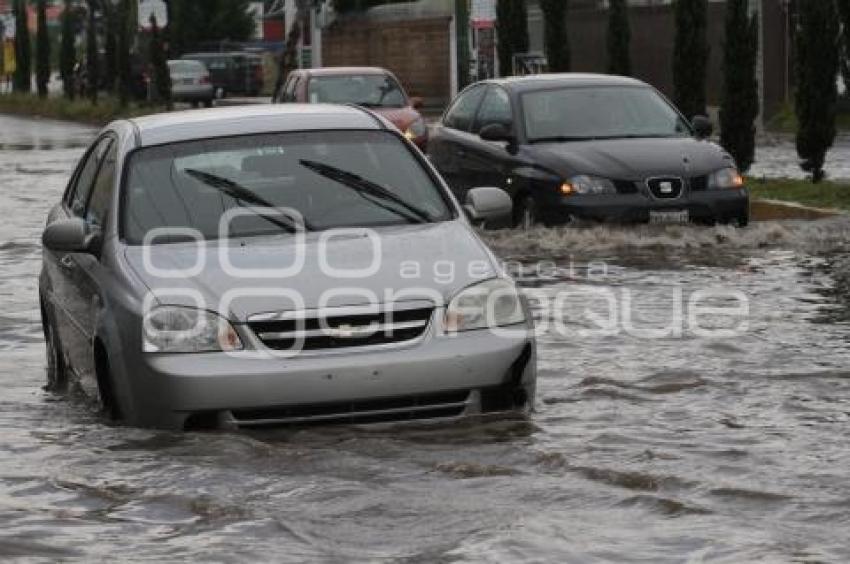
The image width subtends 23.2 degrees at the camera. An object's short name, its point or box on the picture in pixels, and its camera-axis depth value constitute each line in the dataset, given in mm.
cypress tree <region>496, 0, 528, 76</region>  35500
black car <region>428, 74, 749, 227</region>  17516
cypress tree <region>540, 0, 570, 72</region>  33750
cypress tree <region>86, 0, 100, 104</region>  60562
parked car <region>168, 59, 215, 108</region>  62406
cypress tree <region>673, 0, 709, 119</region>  25562
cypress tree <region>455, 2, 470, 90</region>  35000
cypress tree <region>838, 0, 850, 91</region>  21391
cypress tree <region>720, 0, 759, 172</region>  24094
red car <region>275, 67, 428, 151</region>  29922
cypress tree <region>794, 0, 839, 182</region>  22188
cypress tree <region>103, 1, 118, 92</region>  62625
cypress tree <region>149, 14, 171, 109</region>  53281
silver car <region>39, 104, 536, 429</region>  8672
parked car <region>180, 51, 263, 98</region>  67062
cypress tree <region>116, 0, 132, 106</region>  57125
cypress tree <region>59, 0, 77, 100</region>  67625
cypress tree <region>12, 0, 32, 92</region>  77125
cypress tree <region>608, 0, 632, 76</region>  30766
